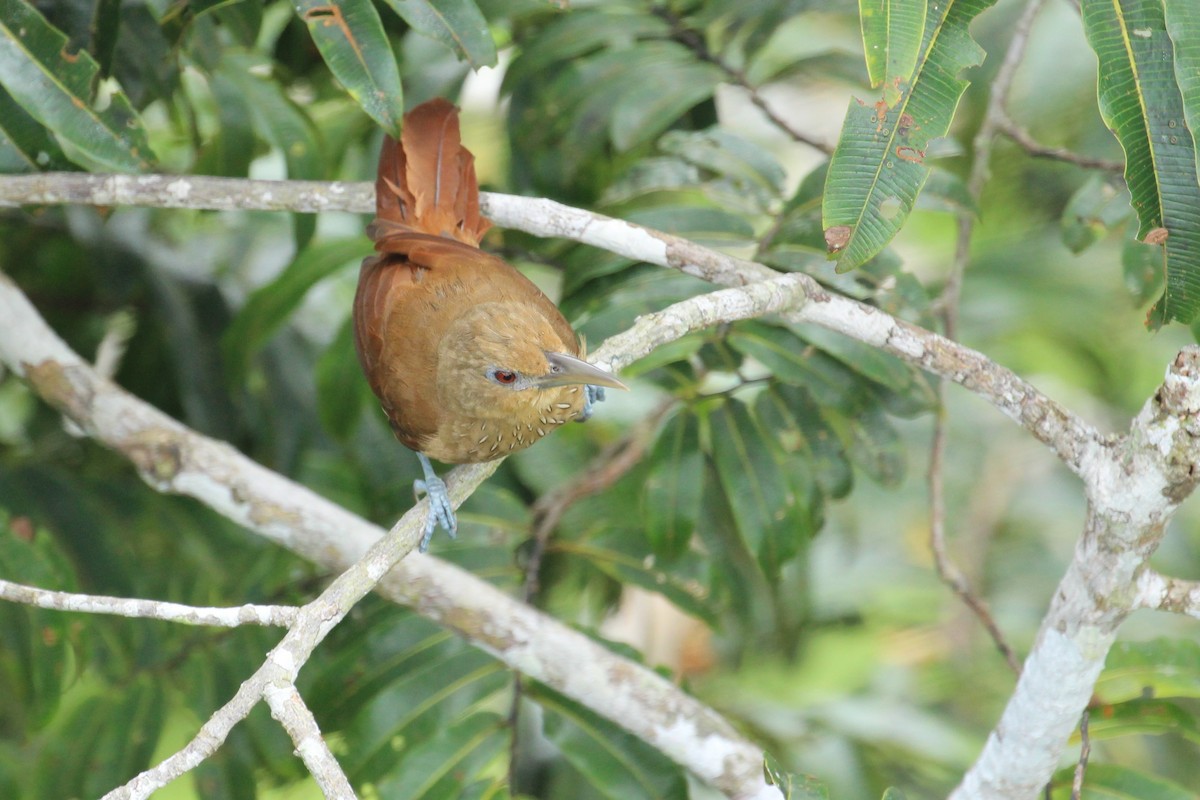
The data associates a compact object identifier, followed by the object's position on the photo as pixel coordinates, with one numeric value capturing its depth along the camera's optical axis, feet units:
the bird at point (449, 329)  14.82
